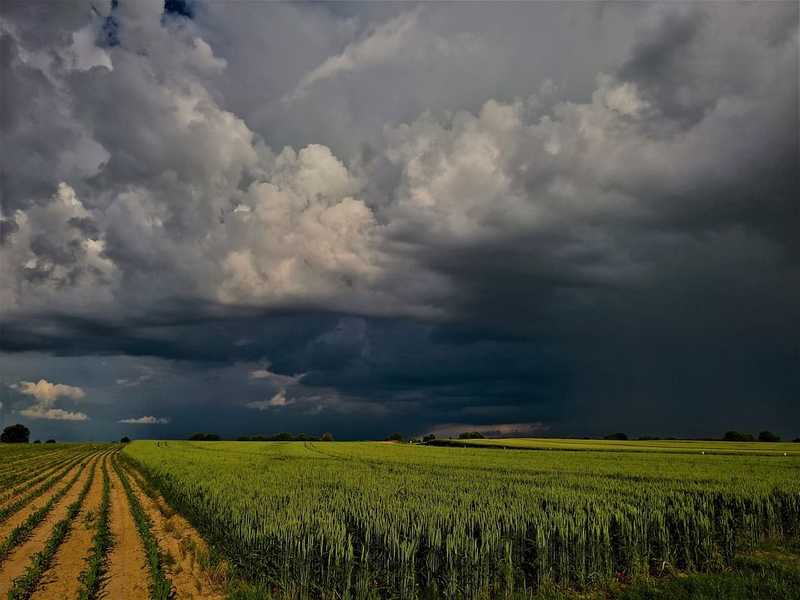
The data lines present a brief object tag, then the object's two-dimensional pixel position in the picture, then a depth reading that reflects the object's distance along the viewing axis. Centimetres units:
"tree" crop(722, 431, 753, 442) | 12962
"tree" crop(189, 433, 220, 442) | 19536
